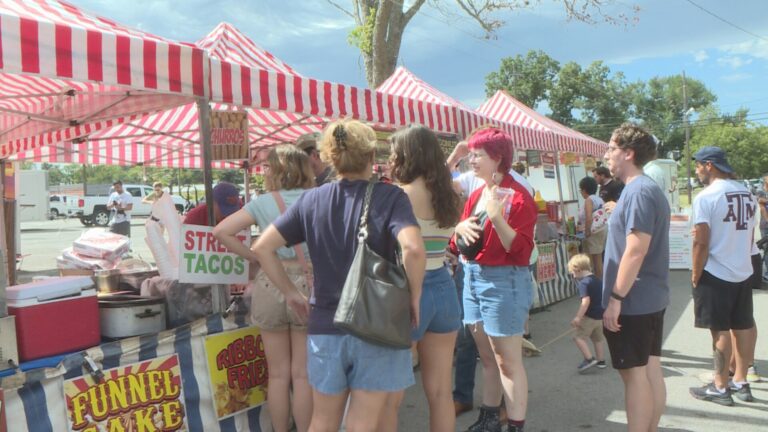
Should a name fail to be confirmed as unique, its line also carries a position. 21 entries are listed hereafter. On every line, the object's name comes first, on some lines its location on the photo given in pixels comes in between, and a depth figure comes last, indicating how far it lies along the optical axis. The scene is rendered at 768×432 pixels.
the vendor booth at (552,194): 8.34
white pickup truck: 32.88
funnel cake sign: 2.88
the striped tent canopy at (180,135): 6.70
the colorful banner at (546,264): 8.09
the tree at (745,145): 64.56
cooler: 2.79
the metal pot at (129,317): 3.29
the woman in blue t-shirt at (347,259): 2.20
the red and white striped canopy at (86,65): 2.84
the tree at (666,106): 82.06
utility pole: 47.27
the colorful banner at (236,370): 3.49
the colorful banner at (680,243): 11.22
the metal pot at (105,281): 4.09
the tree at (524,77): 66.69
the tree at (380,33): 11.92
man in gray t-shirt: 2.92
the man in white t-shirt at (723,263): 4.15
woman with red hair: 3.22
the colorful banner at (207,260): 3.36
